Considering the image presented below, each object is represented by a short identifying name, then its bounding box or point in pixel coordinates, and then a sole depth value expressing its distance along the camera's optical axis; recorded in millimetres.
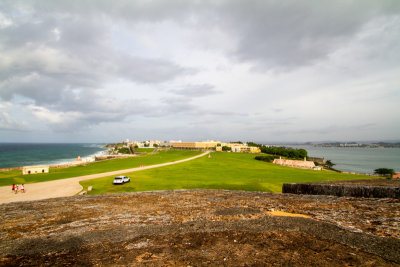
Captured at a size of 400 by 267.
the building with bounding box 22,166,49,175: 43294
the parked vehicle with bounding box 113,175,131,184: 27869
